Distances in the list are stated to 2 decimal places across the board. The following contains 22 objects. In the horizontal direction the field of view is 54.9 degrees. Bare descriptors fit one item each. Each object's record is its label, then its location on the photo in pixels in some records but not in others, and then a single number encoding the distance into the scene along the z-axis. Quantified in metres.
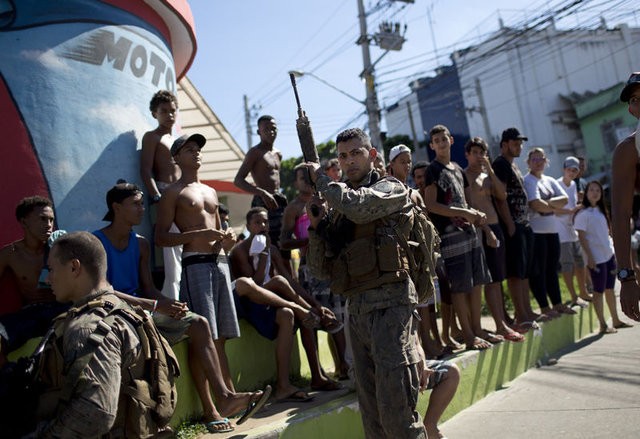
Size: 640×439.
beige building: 10.96
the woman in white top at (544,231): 7.22
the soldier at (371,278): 3.33
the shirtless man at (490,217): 6.25
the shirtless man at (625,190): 3.18
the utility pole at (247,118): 32.17
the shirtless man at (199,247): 4.29
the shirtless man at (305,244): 5.52
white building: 32.88
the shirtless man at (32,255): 4.24
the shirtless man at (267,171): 6.23
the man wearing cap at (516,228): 6.70
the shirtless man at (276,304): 4.80
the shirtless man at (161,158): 5.19
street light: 17.70
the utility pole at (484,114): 33.22
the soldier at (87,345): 2.28
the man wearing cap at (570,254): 8.20
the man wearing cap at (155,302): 3.80
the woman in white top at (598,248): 7.66
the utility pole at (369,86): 17.66
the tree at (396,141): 32.38
